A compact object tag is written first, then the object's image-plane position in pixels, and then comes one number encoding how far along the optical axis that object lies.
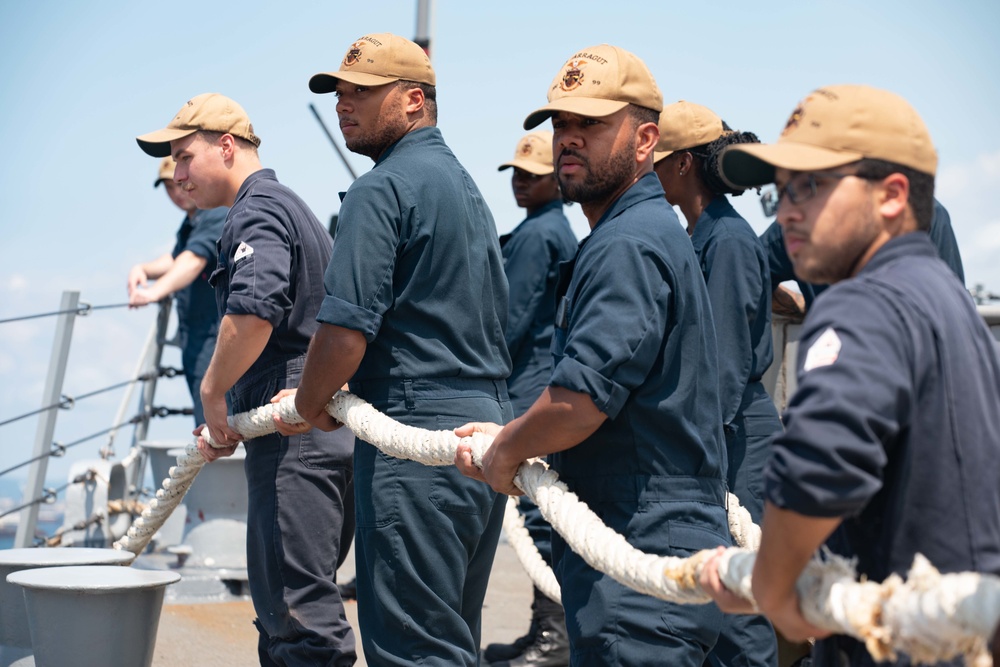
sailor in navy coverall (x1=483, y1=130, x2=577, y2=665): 6.16
